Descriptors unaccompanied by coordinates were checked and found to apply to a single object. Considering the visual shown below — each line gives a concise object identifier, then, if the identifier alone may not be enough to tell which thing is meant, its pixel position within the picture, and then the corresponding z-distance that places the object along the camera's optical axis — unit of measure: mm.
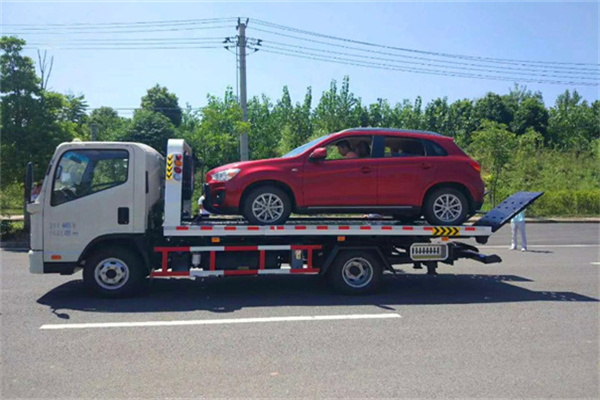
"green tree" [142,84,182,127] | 51672
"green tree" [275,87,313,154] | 31141
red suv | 8047
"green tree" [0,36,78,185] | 15469
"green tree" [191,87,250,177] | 19234
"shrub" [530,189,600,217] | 26016
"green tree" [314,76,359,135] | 33406
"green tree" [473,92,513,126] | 45938
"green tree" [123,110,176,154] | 27859
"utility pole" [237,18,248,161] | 21312
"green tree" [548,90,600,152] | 42484
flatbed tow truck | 7578
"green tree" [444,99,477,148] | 41250
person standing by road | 14480
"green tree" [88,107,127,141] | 29266
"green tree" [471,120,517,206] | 26141
